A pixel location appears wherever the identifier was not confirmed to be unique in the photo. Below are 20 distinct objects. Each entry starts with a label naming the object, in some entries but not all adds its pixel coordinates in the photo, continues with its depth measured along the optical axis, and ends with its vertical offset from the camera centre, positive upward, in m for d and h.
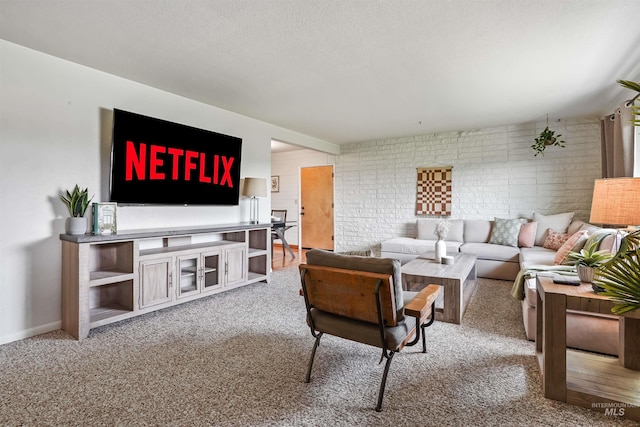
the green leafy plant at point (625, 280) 1.35 -0.28
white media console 2.47 -0.48
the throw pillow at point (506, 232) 4.54 -0.21
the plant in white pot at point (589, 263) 1.87 -0.27
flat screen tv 2.88 +0.58
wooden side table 1.58 -0.86
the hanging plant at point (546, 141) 4.41 +1.09
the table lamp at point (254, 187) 4.12 +0.41
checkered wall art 5.49 +0.47
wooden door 6.87 +0.25
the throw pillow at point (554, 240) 4.14 -0.30
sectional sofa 2.64 -0.38
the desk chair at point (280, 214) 7.20 +0.10
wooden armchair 1.59 -0.46
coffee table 2.77 -0.56
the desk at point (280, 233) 5.72 -0.28
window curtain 3.26 +0.84
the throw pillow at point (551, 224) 4.41 -0.10
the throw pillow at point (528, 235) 4.44 -0.25
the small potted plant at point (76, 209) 2.52 +0.08
